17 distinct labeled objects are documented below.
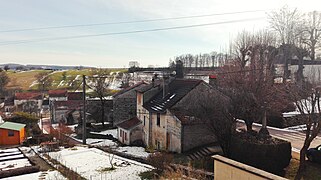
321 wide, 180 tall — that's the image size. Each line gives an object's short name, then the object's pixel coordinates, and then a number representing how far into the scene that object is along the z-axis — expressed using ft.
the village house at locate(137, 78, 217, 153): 67.62
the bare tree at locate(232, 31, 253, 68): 87.31
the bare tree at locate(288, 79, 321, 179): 41.83
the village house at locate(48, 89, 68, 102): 213.17
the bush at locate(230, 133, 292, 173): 47.80
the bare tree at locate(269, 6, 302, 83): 114.01
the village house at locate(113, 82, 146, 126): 120.98
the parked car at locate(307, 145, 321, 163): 49.73
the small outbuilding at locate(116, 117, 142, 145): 90.53
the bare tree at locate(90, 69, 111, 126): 139.50
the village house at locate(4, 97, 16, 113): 203.31
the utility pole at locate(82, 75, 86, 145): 75.31
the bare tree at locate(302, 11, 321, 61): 112.88
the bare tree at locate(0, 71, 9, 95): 259.39
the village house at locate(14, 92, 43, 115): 187.79
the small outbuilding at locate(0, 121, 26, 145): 90.03
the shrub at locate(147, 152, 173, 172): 46.73
